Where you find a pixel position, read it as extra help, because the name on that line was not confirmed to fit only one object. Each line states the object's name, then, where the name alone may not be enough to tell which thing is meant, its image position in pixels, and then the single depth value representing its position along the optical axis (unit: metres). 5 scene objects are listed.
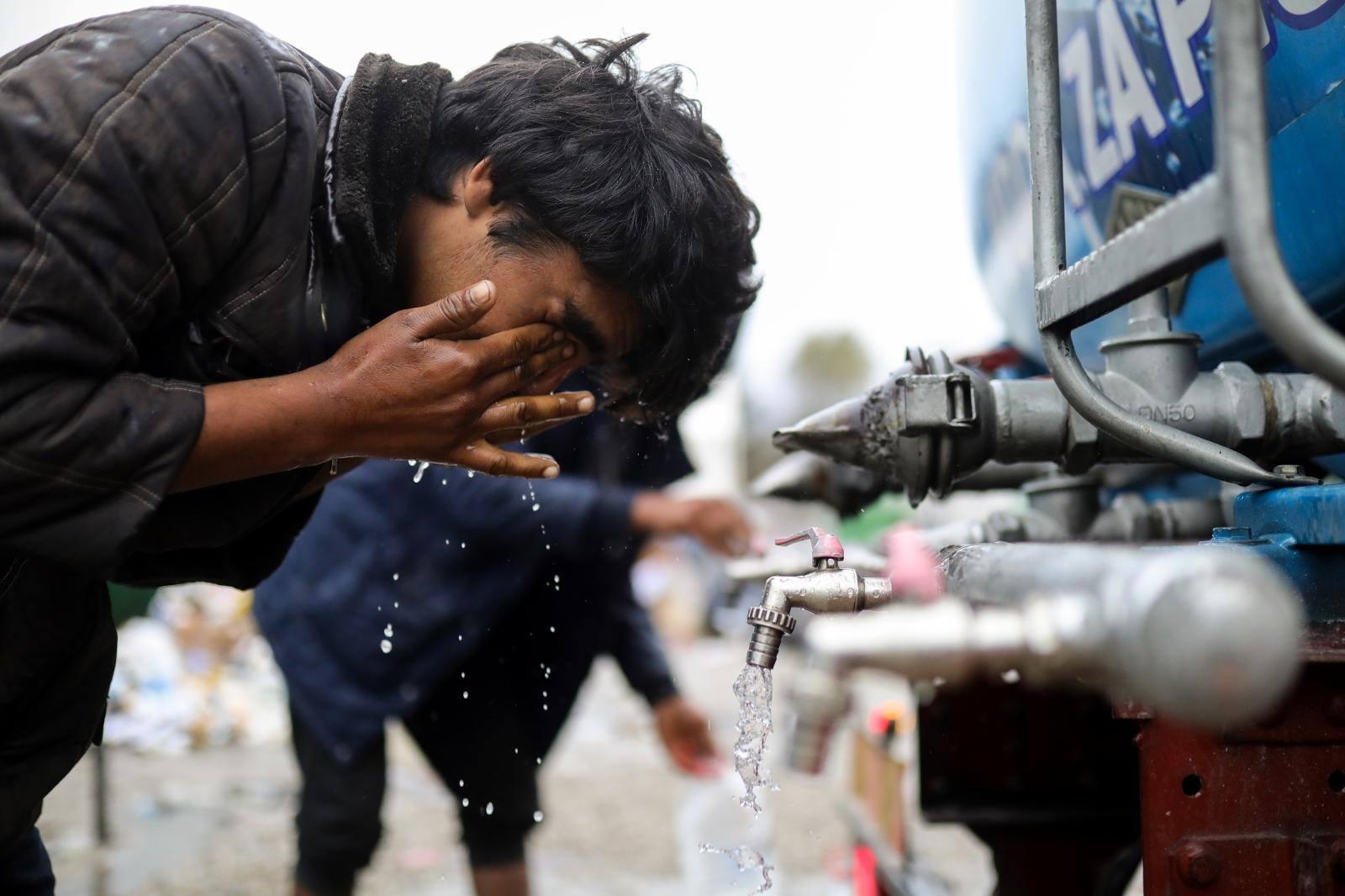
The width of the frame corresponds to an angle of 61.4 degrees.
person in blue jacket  2.54
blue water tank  1.25
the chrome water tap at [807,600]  1.16
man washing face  1.11
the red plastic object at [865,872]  2.18
